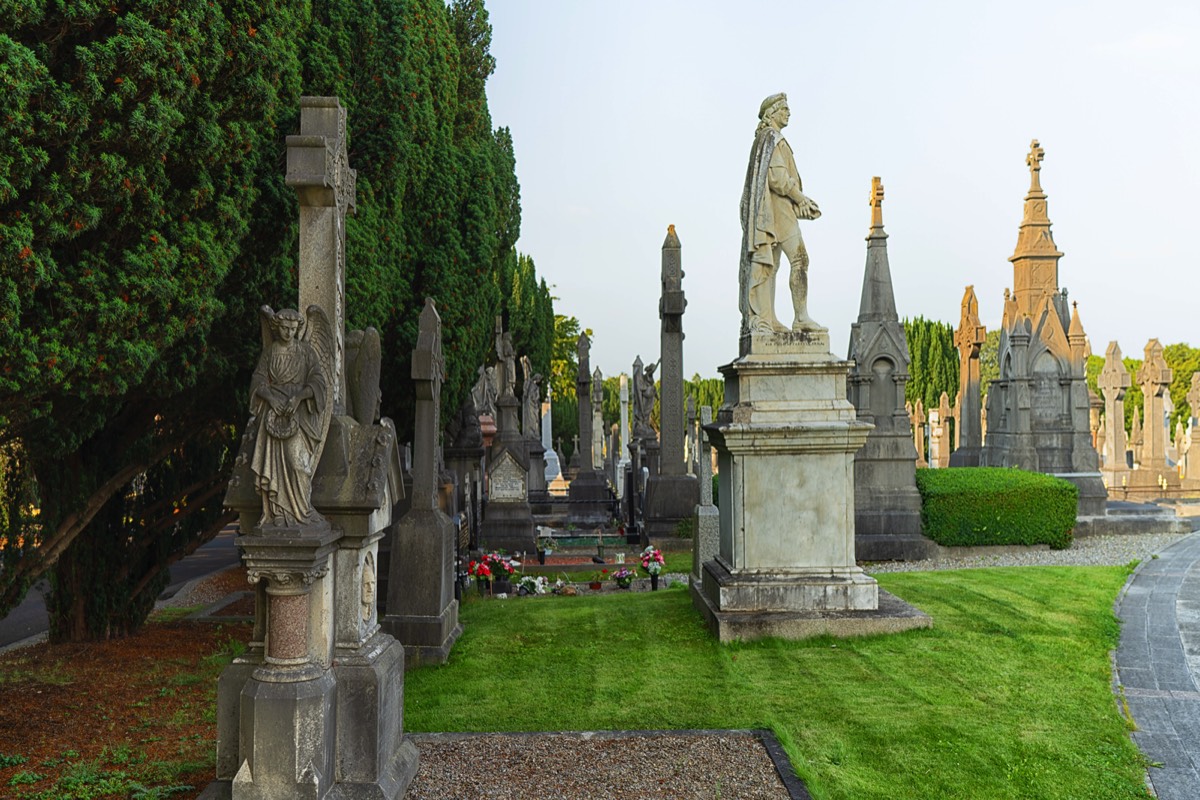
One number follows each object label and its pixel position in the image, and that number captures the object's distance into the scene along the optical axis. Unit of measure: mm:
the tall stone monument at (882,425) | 14180
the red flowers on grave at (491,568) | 10172
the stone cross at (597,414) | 30859
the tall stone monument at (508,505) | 14734
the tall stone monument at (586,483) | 20031
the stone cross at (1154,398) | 24359
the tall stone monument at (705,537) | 9132
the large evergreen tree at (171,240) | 4246
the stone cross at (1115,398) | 25453
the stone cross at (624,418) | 29852
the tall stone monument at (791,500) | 7238
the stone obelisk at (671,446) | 15094
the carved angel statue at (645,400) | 21828
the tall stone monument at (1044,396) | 18266
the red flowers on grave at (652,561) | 10727
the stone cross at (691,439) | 23734
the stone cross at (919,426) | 33469
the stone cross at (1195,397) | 26234
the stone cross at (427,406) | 7453
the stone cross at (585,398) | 21828
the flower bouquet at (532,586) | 10517
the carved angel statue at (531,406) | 23672
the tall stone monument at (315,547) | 3756
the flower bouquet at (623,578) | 10812
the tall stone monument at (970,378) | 20219
